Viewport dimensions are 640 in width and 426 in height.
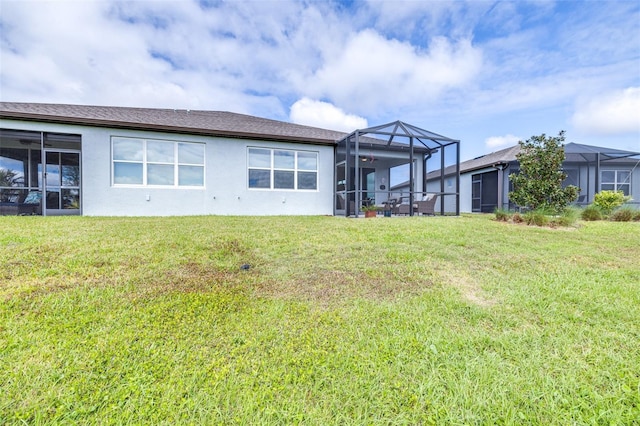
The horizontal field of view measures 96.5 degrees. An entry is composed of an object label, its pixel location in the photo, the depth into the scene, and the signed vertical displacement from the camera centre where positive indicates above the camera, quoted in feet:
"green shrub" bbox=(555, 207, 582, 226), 26.86 -0.83
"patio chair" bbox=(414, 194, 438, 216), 39.71 +0.55
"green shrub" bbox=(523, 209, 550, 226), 27.45 -0.85
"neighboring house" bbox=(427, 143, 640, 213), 46.91 +6.60
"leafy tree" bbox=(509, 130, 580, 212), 29.91 +3.39
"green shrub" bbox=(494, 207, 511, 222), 30.94 -0.65
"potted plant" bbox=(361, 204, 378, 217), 34.56 -0.39
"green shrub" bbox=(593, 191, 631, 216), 37.19 +1.23
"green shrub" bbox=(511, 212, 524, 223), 29.71 -0.93
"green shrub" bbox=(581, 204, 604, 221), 34.78 -0.57
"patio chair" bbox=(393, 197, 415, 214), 40.16 -0.02
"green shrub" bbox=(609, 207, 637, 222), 33.31 -0.66
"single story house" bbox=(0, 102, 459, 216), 31.30 +5.69
